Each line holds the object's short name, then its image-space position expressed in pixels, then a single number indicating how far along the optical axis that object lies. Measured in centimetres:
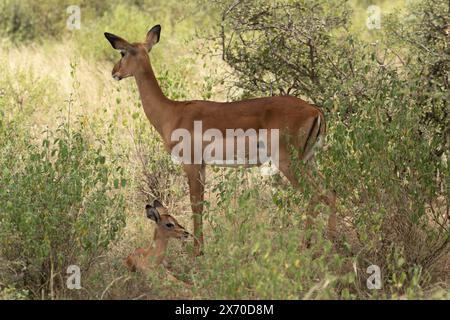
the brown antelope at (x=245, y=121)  1393
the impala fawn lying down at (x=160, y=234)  1262
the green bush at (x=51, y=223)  1159
